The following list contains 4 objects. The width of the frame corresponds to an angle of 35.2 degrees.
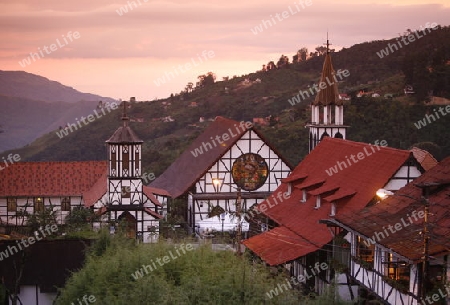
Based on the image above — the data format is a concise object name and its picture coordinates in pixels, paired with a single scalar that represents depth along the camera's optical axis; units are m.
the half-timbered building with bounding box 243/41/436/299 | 27.55
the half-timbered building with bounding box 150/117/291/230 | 43.91
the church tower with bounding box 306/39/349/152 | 41.66
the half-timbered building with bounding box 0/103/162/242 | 40.28
